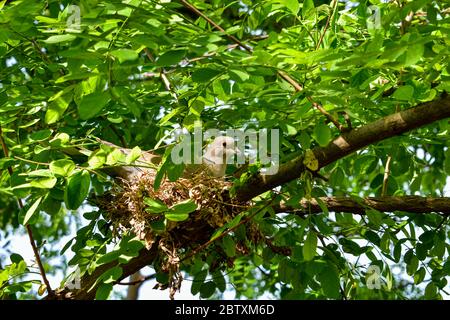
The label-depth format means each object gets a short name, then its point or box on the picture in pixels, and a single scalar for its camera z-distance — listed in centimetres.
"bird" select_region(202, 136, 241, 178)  350
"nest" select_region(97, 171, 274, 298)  323
